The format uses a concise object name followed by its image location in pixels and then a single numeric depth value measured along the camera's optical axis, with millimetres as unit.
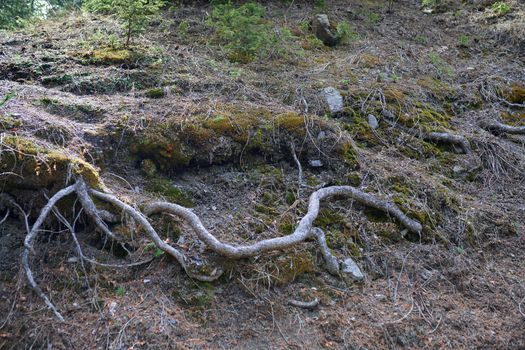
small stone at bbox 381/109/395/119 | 6018
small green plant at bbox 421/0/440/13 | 9617
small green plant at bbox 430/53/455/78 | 7363
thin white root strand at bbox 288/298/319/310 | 3693
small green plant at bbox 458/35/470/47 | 8323
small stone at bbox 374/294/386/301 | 3908
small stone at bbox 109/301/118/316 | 3320
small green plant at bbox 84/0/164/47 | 5715
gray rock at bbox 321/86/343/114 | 5859
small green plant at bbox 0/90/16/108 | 3693
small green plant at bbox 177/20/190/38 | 7120
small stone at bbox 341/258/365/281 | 4055
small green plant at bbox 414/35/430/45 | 8334
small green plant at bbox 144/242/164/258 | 3673
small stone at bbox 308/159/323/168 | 4988
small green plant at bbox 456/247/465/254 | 4543
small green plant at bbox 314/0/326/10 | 8961
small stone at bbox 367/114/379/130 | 5863
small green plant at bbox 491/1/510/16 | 9078
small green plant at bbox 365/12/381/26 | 8805
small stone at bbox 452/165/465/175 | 5617
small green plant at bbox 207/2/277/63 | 6691
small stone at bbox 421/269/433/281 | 4180
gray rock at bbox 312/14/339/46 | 7797
